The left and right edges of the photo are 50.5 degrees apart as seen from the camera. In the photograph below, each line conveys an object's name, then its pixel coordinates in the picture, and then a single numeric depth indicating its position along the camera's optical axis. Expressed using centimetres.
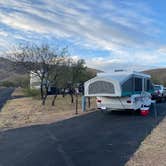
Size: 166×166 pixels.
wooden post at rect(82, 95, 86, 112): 1136
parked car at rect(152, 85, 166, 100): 1690
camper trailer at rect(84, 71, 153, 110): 974
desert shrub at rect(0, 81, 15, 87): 6684
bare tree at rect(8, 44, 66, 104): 1568
